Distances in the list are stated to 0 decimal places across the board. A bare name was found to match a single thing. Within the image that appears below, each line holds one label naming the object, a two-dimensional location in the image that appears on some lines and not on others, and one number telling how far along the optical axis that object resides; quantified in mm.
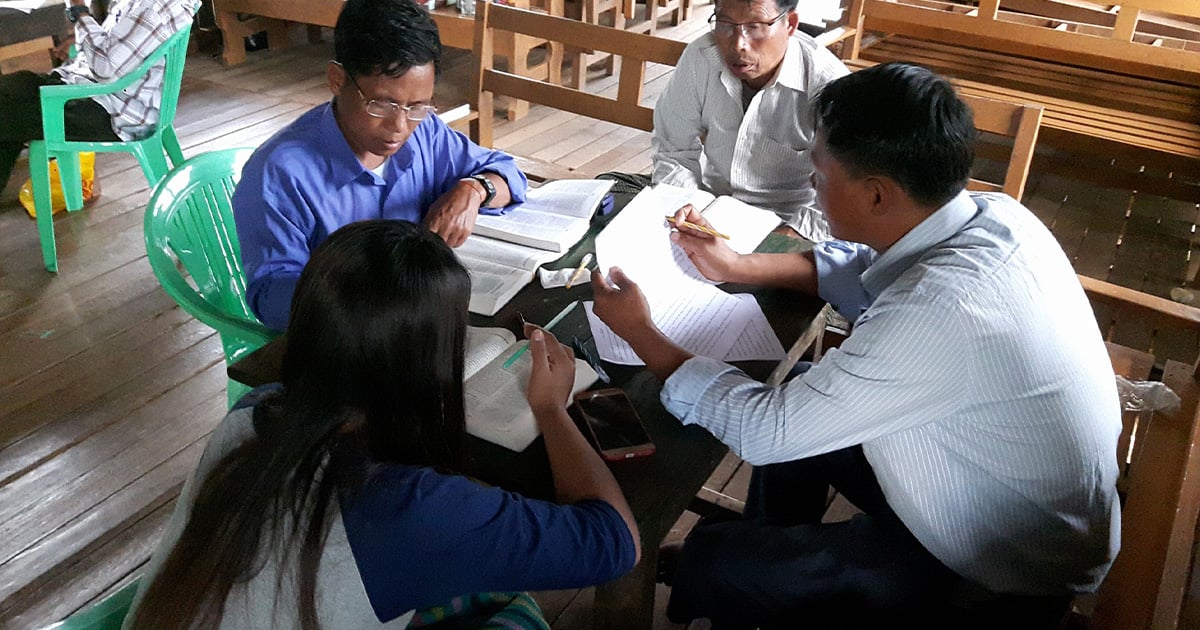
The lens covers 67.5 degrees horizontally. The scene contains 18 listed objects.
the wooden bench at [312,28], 4332
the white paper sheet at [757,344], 1326
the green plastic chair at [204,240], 1552
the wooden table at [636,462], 1039
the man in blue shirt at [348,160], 1406
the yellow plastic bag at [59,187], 3305
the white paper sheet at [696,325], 1313
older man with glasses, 1999
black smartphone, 1085
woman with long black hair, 831
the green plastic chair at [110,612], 917
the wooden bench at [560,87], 2420
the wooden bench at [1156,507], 921
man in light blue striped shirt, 1089
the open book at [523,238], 1425
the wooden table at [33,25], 2914
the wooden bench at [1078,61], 3041
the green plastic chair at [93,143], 2824
